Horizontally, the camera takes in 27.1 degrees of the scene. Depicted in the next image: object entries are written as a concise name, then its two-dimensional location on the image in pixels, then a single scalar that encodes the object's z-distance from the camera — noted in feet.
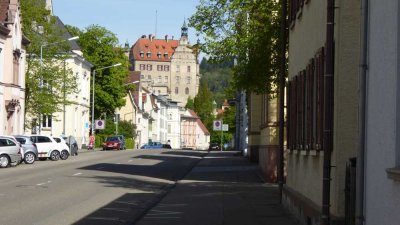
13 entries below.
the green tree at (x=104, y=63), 321.73
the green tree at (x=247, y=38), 91.35
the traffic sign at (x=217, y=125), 296.26
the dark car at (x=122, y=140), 285.02
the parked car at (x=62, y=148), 167.54
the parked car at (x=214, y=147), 385.15
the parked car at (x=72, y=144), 196.75
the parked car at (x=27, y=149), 144.25
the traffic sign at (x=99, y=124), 283.94
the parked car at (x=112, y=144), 274.36
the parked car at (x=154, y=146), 370.12
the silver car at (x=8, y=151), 130.00
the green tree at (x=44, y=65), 196.54
